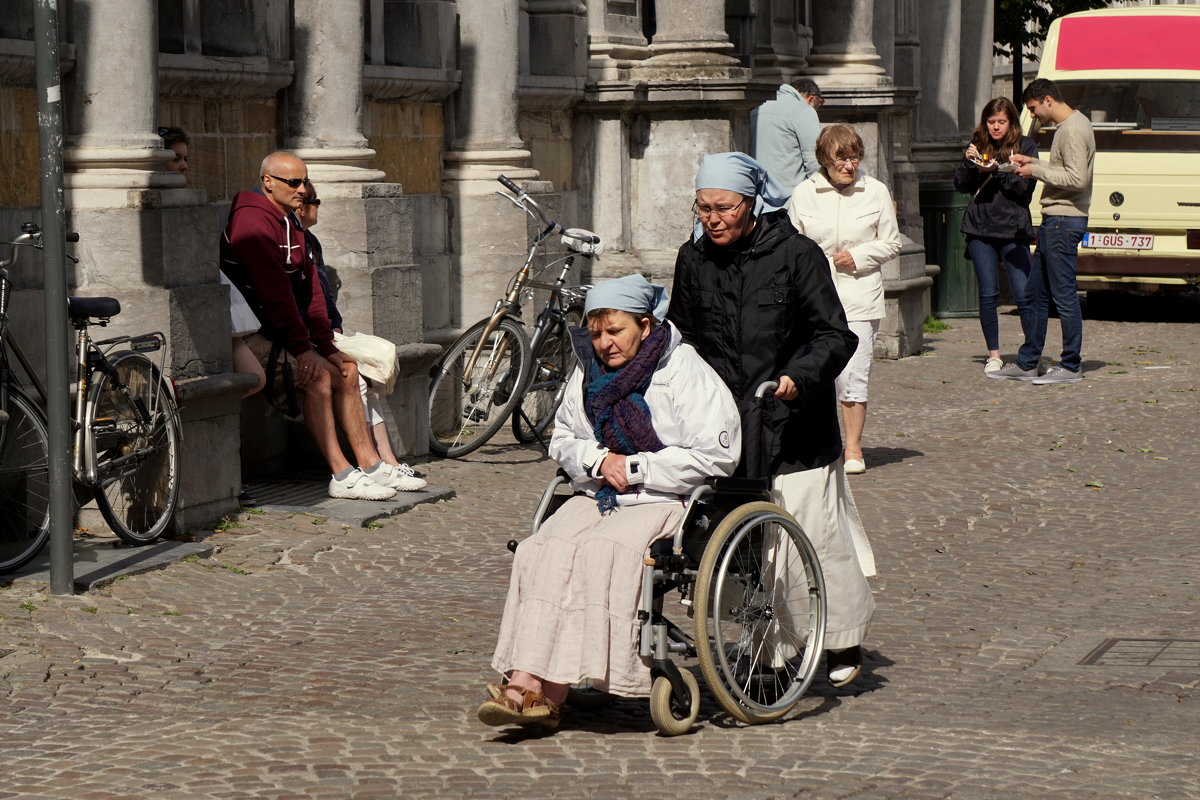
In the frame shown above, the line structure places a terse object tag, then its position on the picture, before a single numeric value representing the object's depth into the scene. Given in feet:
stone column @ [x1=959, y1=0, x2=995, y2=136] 78.07
